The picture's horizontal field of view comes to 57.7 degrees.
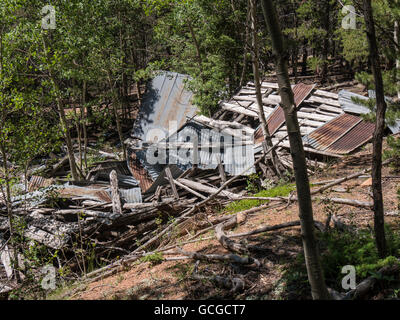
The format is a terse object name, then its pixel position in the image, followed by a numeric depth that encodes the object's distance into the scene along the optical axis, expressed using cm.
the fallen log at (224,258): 519
